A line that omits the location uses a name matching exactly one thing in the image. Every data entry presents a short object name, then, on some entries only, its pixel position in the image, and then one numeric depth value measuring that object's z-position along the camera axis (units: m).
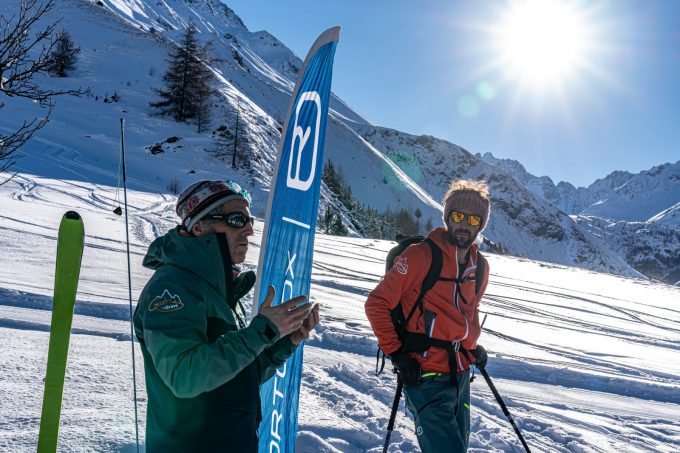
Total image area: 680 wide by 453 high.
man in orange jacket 2.78
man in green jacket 1.55
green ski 1.77
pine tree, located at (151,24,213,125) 41.03
